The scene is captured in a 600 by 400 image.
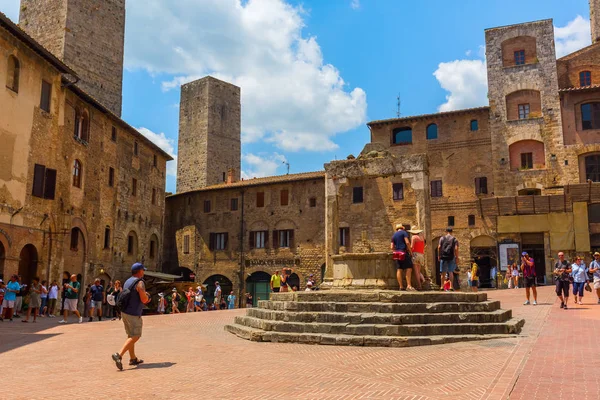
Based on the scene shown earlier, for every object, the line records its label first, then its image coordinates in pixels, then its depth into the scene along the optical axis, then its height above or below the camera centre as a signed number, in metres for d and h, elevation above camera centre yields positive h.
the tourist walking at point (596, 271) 14.89 +0.08
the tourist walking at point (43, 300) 18.95 -0.99
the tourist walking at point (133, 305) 7.95 -0.46
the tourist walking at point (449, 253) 13.95 +0.54
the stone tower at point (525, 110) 32.16 +9.91
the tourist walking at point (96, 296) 18.78 -0.77
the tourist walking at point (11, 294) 16.48 -0.61
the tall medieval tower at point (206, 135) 49.56 +12.92
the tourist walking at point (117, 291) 18.14 -0.61
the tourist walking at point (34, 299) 16.73 -0.78
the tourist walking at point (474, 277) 24.68 -0.14
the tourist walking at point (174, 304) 23.62 -1.31
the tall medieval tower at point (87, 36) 31.89 +14.30
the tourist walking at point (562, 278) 14.16 -0.10
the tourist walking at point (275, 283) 21.81 -0.37
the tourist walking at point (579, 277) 15.12 -0.08
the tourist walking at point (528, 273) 15.30 +0.03
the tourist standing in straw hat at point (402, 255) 12.02 +0.42
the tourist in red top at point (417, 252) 12.97 +0.52
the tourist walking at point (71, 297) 16.97 -0.74
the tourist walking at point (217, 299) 27.58 -1.28
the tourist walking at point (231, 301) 31.00 -1.58
